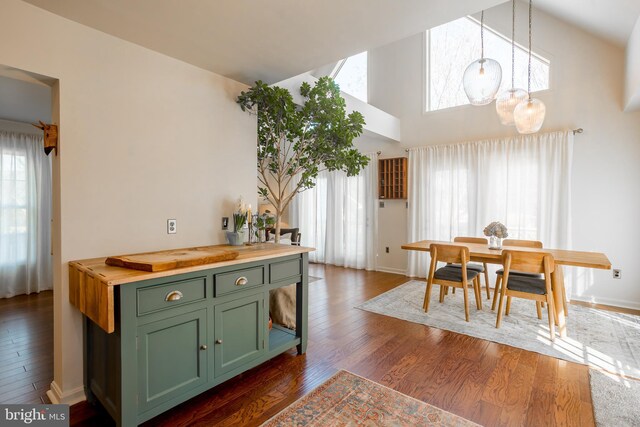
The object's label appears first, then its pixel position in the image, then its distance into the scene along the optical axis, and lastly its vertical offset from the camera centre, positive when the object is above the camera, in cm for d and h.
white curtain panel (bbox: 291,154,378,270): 611 -18
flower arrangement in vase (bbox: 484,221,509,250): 360 -27
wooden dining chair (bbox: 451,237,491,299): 395 -72
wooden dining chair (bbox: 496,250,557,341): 294 -73
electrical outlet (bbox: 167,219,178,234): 238 -13
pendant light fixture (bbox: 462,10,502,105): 294 +124
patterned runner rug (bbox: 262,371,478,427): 178 -121
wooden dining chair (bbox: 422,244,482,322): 337 -73
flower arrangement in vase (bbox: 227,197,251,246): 261 -15
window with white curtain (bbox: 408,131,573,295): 423 +31
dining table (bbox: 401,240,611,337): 284 -49
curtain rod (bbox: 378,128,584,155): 411 +105
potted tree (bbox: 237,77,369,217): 280 +76
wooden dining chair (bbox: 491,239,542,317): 355 -44
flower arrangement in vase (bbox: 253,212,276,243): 289 -13
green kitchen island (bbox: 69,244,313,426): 159 -70
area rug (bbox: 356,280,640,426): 213 -121
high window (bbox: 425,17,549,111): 459 +243
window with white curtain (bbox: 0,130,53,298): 421 -8
